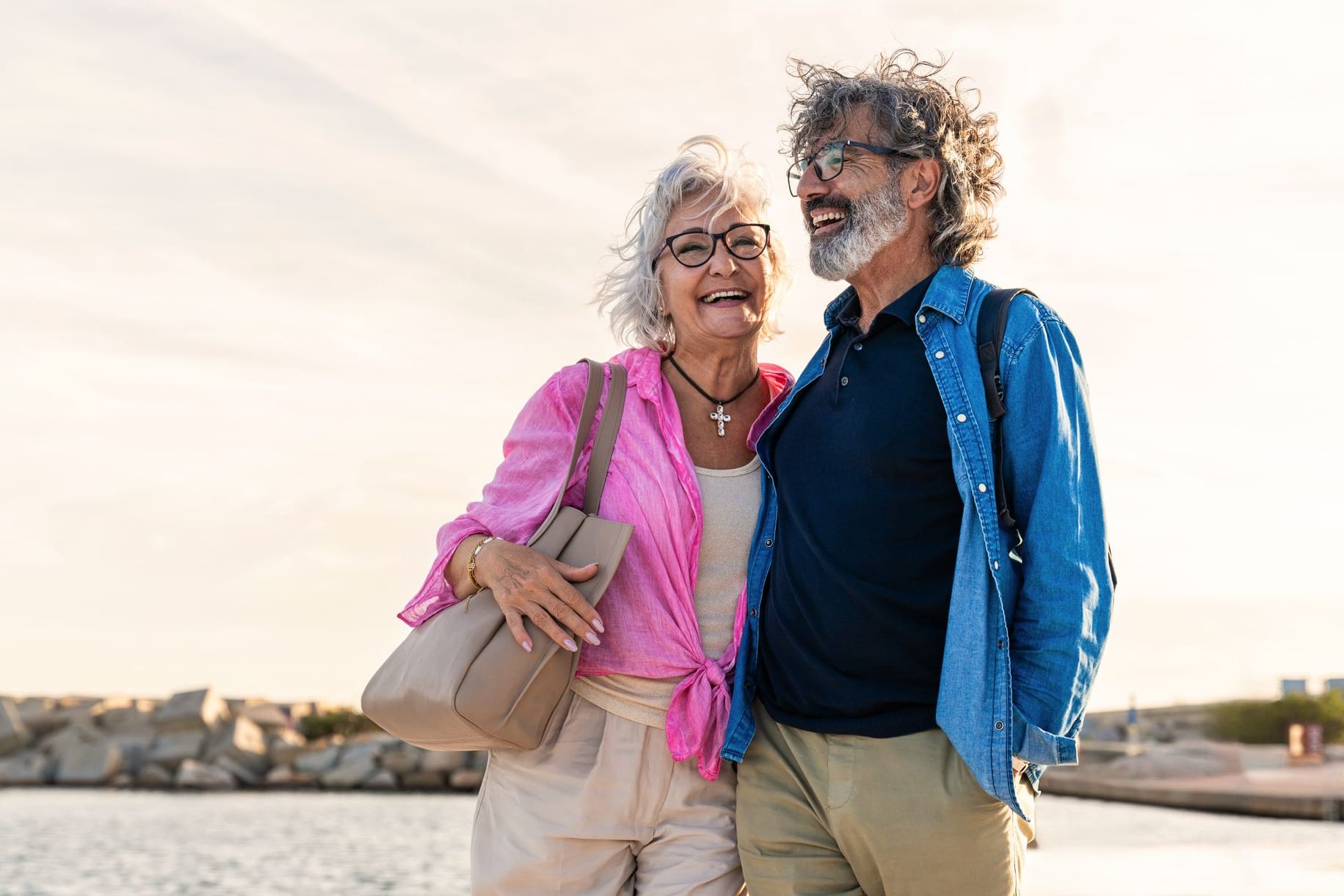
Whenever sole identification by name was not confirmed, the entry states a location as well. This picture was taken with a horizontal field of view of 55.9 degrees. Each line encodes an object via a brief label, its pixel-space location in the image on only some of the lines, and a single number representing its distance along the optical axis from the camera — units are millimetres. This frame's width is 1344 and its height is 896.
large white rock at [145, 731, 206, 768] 19328
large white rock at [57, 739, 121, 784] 18922
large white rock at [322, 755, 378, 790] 18625
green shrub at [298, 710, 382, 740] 21781
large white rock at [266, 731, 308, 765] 19422
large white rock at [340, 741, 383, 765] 19078
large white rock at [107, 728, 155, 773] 19391
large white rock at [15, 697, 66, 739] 20828
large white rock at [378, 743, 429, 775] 18766
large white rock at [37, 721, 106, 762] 19875
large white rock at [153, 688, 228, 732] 19891
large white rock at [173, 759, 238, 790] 18578
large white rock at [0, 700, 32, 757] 20094
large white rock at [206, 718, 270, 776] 19250
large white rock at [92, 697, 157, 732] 20484
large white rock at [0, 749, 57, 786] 18984
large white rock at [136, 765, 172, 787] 18828
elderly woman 2510
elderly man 2070
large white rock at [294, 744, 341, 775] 19109
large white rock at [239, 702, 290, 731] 21078
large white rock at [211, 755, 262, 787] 18922
